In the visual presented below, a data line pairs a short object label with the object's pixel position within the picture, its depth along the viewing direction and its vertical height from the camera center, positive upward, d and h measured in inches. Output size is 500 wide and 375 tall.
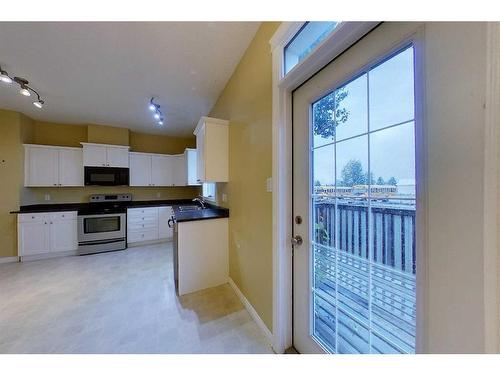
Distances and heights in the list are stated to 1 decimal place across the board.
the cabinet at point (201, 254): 86.6 -32.9
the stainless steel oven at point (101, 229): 138.6 -31.9
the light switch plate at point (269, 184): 58.0 +0.3
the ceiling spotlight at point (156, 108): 116.6 +51.0
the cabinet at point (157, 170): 172.6 +16.4
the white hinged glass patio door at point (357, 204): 29.6 -3.7
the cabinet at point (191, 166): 171.0 +18.3
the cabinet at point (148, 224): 158.1 -32.8
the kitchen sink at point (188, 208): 123.8 -15.0
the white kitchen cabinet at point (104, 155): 150.6 +26.2
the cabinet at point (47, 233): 127.3 -31.8
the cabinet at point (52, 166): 138.2 +16.5
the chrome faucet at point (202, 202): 140.5 -12.3
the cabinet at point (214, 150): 94.9 +18.8
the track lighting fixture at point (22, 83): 82.7 +51.4
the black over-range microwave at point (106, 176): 151.6 +9.2
